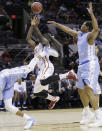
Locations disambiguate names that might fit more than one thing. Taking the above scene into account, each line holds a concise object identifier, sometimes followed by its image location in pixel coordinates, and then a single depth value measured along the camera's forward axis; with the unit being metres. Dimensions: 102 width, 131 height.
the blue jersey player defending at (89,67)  8.12
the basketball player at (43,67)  9.54
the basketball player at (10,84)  7.82
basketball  9.18
